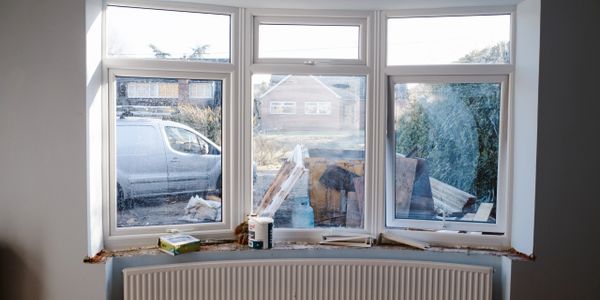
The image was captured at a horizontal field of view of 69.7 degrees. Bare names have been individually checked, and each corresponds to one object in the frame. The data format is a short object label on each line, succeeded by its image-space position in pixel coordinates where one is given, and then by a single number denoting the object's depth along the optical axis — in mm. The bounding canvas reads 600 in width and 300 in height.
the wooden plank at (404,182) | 3055
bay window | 2881
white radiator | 2701
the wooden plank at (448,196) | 3029
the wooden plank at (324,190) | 3070
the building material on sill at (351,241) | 2912
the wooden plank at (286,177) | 3062
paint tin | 2816
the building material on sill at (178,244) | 2680
